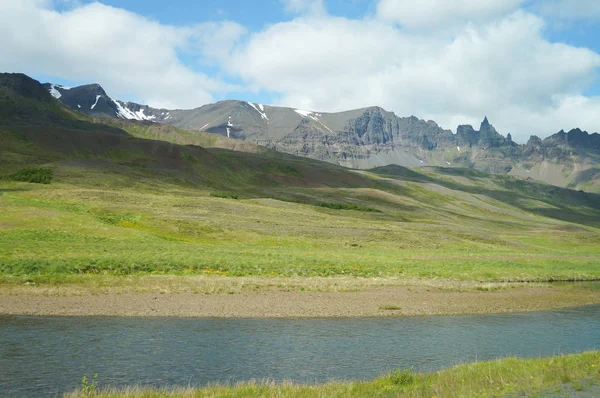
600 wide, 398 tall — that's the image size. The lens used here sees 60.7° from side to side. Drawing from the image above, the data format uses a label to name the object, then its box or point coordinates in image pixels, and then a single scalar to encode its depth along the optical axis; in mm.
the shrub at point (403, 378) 19203
